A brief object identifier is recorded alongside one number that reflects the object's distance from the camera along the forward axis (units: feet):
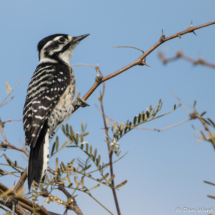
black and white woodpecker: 24.27
